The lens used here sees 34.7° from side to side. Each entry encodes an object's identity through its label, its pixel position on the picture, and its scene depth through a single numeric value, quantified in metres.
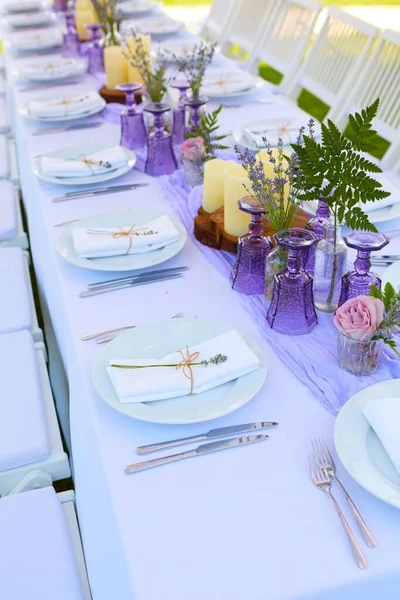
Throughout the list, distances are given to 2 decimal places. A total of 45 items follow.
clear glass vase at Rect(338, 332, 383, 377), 0.95
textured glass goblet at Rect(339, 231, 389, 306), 0.95
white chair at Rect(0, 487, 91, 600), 0.93
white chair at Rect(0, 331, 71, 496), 1.16
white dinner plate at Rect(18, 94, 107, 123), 2.11
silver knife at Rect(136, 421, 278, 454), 0.85
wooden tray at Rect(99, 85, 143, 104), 2.23
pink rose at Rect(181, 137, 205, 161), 1.55
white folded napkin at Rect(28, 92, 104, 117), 2.12
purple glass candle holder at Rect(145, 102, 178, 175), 1.67
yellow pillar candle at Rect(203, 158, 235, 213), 1.36
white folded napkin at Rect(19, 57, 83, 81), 2.53
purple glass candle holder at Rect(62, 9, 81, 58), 2.96
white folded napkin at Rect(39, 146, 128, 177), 1.67
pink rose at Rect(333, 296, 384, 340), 0.88
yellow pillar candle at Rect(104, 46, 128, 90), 2.22
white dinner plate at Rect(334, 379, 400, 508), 0.74
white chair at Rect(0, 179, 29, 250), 2.03
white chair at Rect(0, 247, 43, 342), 1.55
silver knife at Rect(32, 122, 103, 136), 2.06
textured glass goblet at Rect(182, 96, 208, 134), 1.67
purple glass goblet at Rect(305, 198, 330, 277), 1.16
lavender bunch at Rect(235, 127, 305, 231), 1.04
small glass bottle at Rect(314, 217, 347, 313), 1.09
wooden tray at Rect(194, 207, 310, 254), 1.32
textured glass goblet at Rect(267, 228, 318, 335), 1.00
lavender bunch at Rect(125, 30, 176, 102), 1.79
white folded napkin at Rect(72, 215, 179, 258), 1.28
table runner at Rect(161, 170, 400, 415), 0.95
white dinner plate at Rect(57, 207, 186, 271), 1.27
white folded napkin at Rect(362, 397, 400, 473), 0.78
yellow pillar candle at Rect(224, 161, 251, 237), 1.25
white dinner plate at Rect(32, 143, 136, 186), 1.65
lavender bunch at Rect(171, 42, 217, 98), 1.72
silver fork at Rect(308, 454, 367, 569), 0.70
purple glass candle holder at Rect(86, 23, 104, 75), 2.62
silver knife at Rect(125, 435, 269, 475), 0.83
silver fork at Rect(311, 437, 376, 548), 0.72
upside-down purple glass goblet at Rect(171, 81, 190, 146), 1.80
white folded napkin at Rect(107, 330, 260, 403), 0.90
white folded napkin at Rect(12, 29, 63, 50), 3.01
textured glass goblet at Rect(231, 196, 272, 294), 1.14
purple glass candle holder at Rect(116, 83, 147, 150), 1.84
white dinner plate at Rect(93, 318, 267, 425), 0.87
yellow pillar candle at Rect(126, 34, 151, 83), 2.22
